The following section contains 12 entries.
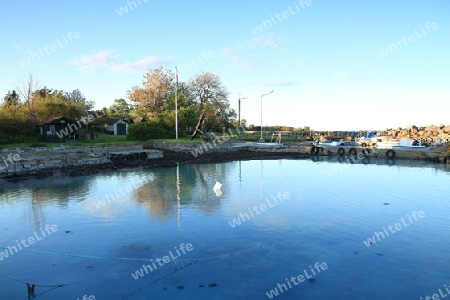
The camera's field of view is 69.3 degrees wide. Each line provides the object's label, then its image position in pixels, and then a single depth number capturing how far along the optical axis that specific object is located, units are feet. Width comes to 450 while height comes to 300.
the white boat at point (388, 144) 143.50
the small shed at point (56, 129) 108.06
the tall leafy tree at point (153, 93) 172.96
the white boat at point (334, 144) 147.49
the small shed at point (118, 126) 182.09
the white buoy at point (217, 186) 57.15
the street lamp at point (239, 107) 181.37
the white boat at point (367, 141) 162.40
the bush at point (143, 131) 131.75
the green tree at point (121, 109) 228.22
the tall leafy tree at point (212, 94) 181.37
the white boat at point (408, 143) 138.40
